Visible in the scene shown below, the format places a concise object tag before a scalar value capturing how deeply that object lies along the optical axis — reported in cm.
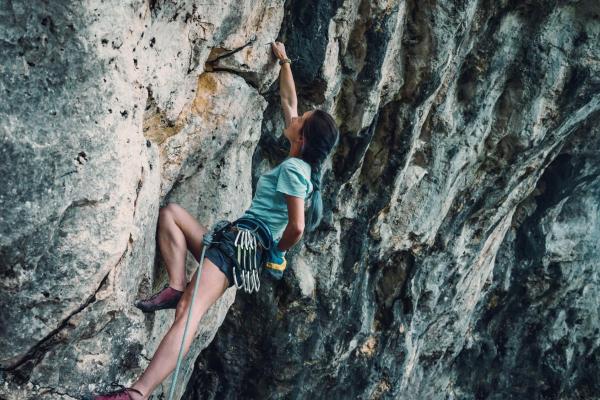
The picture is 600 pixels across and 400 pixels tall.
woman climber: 453
